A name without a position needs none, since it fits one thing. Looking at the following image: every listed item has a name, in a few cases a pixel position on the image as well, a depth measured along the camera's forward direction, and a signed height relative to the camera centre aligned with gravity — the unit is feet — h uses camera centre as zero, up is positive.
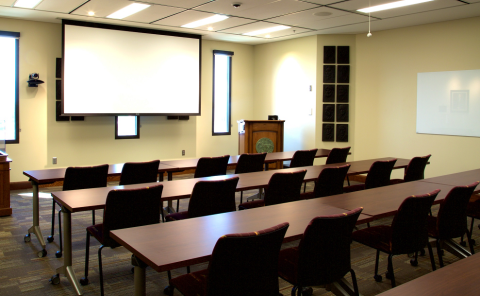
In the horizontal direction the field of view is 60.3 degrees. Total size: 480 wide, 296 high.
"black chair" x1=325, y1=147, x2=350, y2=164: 20.23 -1.28
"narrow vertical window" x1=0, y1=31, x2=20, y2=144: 23.91 +2.39
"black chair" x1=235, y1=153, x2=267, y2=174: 17.99 -1.54
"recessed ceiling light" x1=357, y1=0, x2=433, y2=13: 19.95 +6.22
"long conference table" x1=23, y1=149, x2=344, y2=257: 13.69 -1.69
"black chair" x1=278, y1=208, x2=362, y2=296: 7.72 -2.39
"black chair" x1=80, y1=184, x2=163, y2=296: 10.23 -2.15
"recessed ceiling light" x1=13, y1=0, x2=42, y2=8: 20.17 +6.09
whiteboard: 22.86 +1.59
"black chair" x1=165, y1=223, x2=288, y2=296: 6.55 -2.27
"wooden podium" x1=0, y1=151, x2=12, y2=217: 17.76 -2.62
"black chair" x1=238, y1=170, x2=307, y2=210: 13.01 -1.91
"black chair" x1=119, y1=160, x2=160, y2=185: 14.99 -1.68
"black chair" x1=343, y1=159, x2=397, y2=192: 15.62 -1.71
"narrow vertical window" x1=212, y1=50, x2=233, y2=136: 32.12 +2.87
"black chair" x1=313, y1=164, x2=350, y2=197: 13.93 -1.79
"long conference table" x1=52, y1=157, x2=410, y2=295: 10.09 -1.90
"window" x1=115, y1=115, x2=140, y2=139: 27.63 +0.00
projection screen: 24.48 +3.48
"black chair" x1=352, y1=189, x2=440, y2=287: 9.55 -2.40
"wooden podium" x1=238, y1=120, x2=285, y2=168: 28.76 -0.39
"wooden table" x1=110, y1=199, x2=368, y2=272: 6.79 -2.04
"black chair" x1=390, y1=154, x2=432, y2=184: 16.92 -1.61
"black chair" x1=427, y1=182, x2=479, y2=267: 10.61 -2.30
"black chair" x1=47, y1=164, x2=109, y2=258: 13.70 -1.75
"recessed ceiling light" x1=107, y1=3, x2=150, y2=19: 21.04 +6.22
